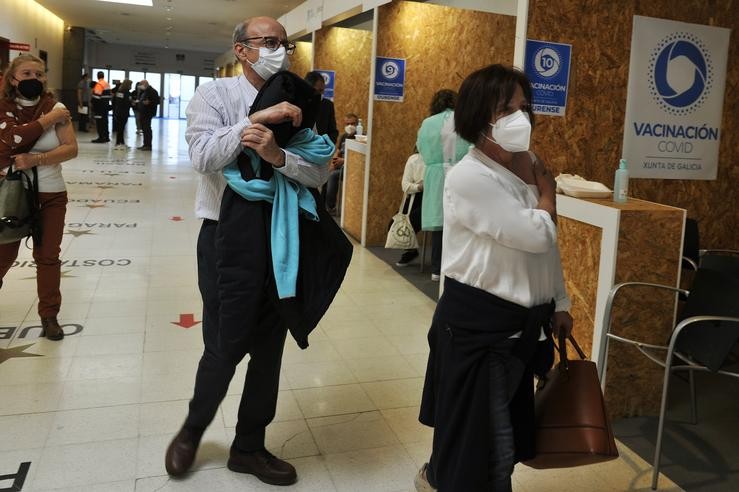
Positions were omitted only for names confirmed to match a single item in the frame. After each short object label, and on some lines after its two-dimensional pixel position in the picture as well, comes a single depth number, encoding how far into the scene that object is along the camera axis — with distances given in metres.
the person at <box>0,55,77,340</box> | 3.44
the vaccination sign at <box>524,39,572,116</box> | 3.50
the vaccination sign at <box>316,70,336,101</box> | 9.78
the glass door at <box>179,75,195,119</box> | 35.07
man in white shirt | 2.06
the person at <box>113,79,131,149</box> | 16.37
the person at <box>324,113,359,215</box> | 8.51
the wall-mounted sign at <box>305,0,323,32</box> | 9.21
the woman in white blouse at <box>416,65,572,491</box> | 1.77
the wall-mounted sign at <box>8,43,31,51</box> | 10.70
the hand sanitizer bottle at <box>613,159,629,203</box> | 3.11
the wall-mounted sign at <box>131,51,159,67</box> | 32.41
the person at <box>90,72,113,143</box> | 16.42
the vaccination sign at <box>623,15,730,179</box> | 3.77
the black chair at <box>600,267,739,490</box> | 2.48
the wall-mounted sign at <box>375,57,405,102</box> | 6.59
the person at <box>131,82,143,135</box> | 16.09
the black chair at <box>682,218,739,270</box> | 3.85
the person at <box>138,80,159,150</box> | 15.88
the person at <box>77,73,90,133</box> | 19.74
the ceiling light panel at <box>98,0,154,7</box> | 16.36
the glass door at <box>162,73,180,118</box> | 34.62
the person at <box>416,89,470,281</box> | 5.21
